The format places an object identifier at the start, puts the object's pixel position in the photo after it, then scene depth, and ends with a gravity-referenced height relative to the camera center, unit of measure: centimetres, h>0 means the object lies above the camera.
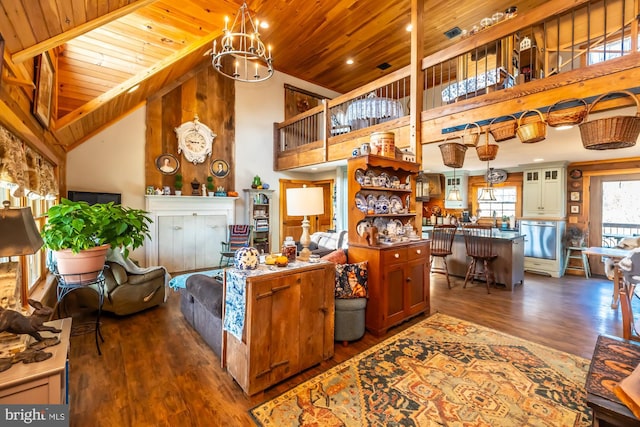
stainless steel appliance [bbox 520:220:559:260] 549 -67
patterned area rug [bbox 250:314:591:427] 175 -132
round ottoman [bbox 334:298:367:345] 266 -107
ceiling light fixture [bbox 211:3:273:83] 268 +304
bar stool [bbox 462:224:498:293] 455 -79
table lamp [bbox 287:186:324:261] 237 +4
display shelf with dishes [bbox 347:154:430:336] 287 -39
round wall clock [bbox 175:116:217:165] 562 +138
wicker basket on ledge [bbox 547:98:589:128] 230 +74
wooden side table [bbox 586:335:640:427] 110 -79
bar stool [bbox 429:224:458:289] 478 -62
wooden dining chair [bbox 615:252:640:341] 221 -66
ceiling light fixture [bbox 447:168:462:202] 562 +19
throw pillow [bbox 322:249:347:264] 294 -54
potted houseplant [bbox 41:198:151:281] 201 -19
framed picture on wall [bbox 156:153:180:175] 541 +86
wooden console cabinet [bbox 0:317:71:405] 111 -72
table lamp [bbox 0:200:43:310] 117 -11
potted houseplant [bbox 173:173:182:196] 551 +46
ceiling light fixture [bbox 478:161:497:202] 531 +20
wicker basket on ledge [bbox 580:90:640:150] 196 +53
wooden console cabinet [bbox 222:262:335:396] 192 -89
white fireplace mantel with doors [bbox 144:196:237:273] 523 -45
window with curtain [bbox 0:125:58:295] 154 +20
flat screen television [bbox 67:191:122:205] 436 +19
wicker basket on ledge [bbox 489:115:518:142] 276 +76
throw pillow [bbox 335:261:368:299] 272 -73
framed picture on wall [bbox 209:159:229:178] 605 +86
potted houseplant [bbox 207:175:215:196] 593 +51
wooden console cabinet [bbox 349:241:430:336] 285 -82
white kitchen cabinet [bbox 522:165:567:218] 553 +27
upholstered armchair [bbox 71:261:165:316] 316 -97
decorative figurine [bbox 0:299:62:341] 120 -52
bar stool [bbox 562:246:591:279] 536 -107
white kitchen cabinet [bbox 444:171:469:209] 707 +47
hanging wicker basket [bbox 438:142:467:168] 294 +56
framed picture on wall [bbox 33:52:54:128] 215 +99
